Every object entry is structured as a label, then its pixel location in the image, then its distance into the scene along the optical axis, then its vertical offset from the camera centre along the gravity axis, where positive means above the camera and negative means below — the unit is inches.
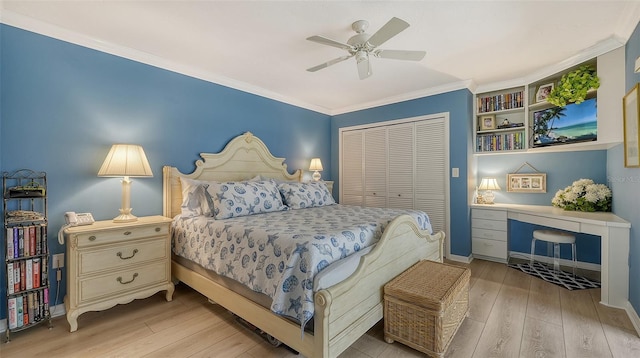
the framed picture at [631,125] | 79.7 +16.7
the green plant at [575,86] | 109.3 +38.6
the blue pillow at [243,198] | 98.7 -7.7
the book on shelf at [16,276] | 75.9 -27.3
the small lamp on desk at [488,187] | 144.9 -4.4
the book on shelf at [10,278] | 74.8 -27.5
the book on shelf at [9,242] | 75.3 -17.5
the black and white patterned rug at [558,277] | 109.9 -42.8
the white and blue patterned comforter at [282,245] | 61.5 -18.2
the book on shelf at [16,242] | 76.2 -17.7
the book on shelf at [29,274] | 77.9 -27.3
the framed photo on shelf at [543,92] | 129.4 +42.0
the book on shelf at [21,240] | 77.0 -17.3
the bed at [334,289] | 59.3 -29.2
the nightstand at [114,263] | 80.7 -27.4
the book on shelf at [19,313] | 76.1 -37.7
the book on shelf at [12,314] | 74.9 -37.3
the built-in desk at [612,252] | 90.2 -24.8
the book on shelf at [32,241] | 78.7 -18.0
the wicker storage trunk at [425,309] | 65.9 -33.5
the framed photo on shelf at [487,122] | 149.7 +31.2
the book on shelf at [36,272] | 79.1 -27.3
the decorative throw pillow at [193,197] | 106.7 -7.3
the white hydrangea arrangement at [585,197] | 115.0 -8.0
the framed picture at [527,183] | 138.9 -2.2
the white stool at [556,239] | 117.3 -26.5
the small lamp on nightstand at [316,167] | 172.6 +7.6
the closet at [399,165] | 149.8 +8.4
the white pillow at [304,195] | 124.8 -7.6
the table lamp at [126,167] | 90.4 +4.0
